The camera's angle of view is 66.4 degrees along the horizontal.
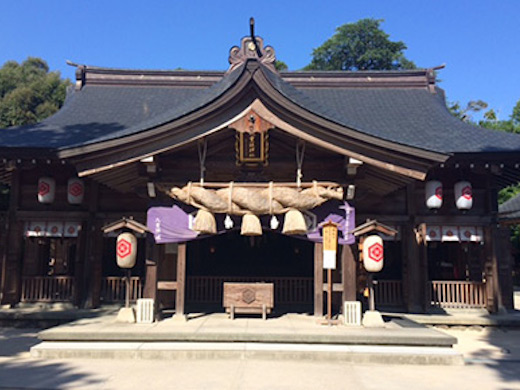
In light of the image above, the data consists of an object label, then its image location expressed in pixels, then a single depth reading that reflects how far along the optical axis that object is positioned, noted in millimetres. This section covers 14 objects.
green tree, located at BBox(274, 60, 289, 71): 45641
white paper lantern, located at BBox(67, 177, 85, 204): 11555
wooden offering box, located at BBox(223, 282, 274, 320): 9336
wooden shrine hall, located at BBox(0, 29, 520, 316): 8492
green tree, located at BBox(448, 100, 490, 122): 42125
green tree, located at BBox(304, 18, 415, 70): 45691
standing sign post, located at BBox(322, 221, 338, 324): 8625
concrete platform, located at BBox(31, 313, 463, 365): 7371
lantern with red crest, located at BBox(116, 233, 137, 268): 8867
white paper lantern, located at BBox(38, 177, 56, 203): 11453
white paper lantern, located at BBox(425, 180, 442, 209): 11336
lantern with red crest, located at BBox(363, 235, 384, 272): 8609
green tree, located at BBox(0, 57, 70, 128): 34594
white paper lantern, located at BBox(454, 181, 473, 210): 11328
